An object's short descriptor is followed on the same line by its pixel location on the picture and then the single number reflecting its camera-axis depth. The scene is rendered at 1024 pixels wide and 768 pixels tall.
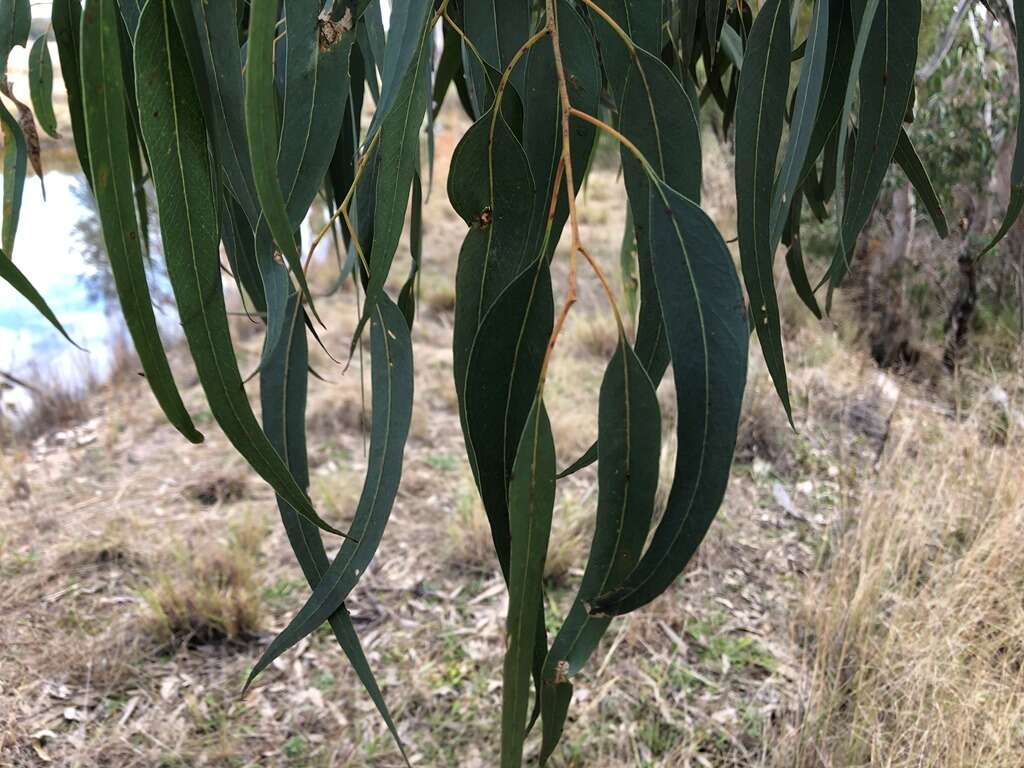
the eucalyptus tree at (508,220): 0.50
